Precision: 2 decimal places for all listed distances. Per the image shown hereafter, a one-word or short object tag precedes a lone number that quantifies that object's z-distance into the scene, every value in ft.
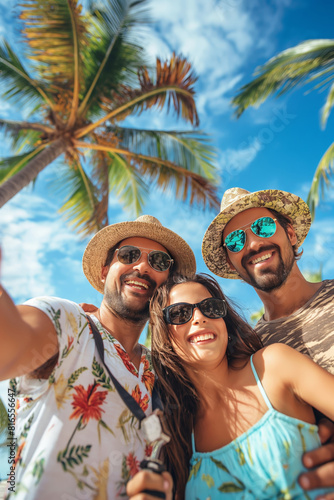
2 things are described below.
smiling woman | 1.30
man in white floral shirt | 1.23
